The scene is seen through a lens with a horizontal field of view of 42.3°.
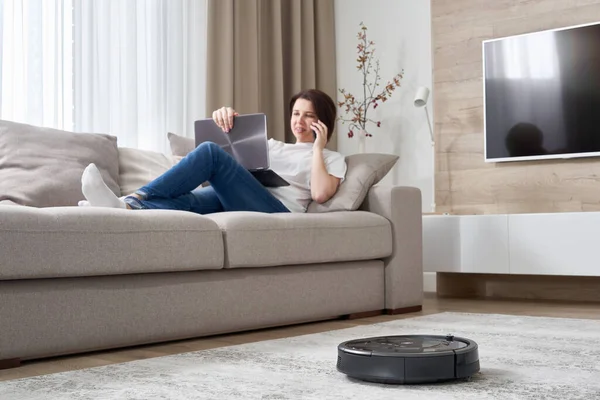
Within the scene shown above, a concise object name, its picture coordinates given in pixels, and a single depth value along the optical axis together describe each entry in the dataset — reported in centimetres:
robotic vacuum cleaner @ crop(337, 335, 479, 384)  169
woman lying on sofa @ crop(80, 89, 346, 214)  287
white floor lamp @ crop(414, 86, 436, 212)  457
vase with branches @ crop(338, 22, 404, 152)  511
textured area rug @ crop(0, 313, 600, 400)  167
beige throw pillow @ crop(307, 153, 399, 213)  340
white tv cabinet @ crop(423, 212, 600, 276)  384
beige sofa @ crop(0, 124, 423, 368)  217
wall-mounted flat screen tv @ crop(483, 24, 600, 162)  405
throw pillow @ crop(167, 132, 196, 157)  373
